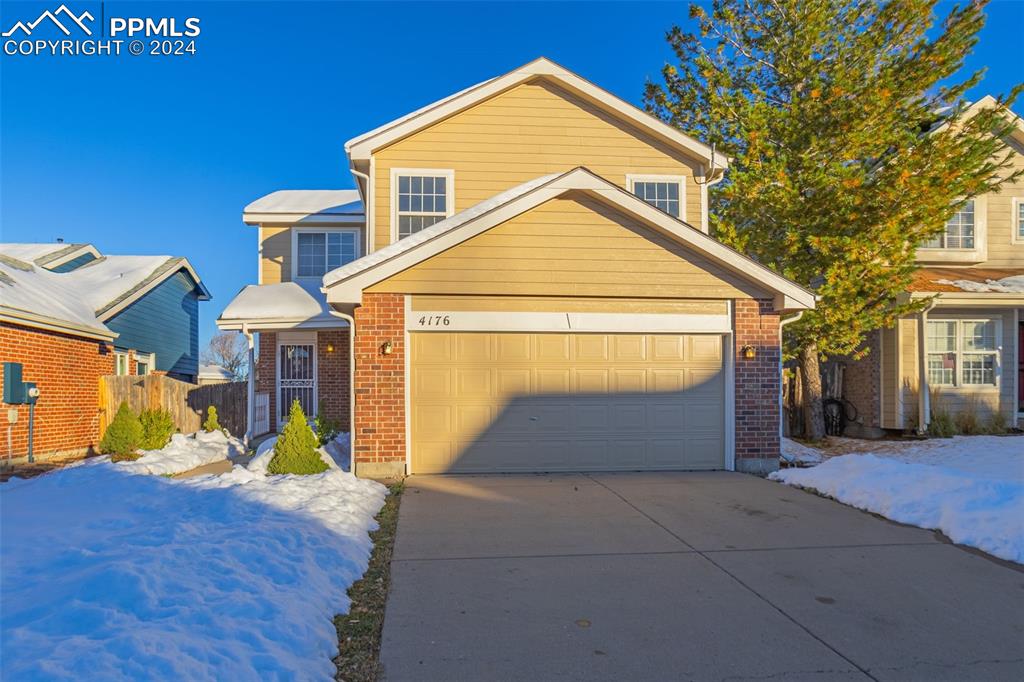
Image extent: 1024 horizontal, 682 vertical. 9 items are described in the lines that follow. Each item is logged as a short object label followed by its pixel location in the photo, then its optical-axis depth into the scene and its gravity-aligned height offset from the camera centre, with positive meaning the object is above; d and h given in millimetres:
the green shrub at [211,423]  13539 -1895
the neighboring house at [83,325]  11148 +317
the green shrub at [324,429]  10589 -1620
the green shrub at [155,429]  11562 -1761
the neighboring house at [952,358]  13383 -453
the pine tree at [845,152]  11711 +3807
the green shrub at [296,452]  8406 -1591
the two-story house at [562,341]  8844 -34
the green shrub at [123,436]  10852 -1774
